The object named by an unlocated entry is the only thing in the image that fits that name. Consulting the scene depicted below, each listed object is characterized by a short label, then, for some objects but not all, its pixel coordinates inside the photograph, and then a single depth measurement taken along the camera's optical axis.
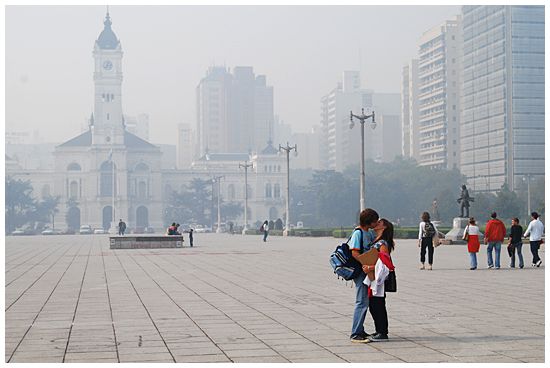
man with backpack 9.63
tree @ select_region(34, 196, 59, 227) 118.28
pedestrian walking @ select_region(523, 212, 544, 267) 21.23
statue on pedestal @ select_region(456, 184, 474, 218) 42.91
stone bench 39.88
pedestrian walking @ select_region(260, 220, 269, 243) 49.06
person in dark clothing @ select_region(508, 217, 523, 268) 21.36
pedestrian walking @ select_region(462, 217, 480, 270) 20.86
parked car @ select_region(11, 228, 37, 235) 102.28
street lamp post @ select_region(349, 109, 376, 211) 43.11
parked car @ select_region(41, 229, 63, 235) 101.69
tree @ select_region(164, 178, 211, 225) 133.00
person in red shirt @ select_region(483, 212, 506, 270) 20.91
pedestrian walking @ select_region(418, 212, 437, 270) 20.95
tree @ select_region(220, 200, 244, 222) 133.38
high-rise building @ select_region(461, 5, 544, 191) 106.06
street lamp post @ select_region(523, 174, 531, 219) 78.36
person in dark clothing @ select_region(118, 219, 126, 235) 60.78
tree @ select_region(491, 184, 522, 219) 78.75
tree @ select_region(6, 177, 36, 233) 114.62
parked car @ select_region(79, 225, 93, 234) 108.32
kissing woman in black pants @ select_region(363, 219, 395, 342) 9.70
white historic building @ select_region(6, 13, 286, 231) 141.25
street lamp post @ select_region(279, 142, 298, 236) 65.65
